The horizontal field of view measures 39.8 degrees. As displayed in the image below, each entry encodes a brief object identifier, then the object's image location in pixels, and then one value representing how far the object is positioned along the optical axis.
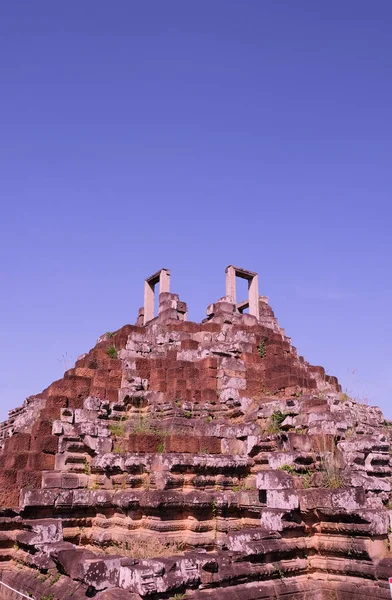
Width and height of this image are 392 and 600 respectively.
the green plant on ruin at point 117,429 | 12.60
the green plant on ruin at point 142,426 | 12.31
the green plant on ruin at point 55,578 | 7.87
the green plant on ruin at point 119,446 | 12.08
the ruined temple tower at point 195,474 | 7.98
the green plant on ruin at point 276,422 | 11.59
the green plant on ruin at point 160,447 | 11.69
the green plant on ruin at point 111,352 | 14.89
